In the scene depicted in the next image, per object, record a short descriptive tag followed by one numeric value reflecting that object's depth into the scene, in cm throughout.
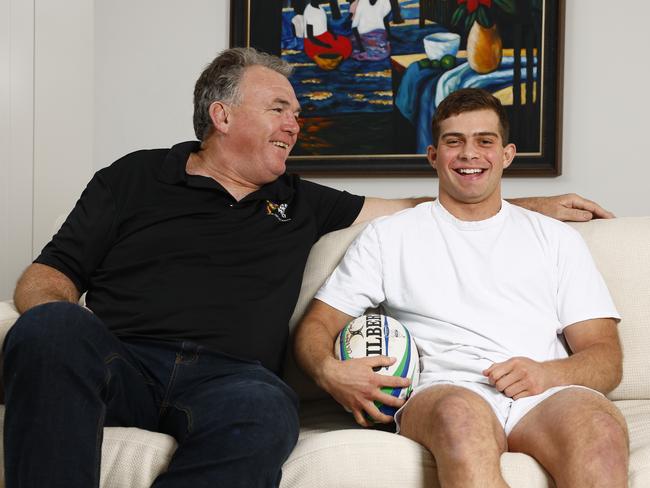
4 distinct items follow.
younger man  176
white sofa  164
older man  153
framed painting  307
